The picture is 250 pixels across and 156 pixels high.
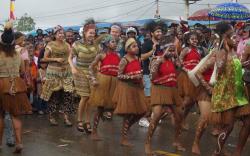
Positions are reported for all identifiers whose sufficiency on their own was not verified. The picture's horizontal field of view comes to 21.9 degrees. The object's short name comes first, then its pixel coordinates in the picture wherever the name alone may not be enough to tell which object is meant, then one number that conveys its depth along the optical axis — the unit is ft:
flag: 54.54
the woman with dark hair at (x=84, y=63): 38.75
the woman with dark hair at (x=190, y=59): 36.62
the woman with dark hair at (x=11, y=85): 31.38
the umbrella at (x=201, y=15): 78.44
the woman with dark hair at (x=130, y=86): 33.33
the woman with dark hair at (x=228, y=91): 29.12
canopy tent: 110.93
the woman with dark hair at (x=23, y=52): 34.24
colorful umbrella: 60.95
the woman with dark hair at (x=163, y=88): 31.98
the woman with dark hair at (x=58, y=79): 41.66
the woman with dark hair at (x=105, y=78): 36.58
